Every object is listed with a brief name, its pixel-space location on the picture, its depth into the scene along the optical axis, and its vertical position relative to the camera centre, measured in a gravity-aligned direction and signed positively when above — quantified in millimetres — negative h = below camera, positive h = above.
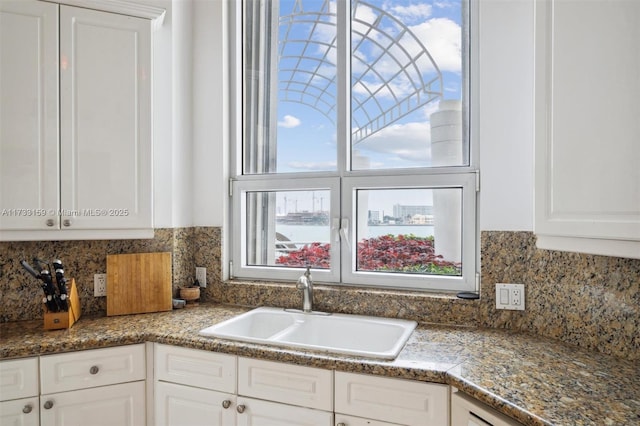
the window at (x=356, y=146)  1951 +358
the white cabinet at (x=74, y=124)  1708 +403
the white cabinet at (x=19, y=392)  1500 -691
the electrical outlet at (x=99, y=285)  2031 -374
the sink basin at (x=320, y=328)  1771 -551
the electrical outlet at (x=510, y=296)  1716 -371
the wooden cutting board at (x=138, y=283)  1974 -362
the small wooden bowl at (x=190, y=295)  2162 -454
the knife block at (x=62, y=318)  1720 -464
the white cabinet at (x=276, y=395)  1311 -669
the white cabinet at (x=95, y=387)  1560 -717
